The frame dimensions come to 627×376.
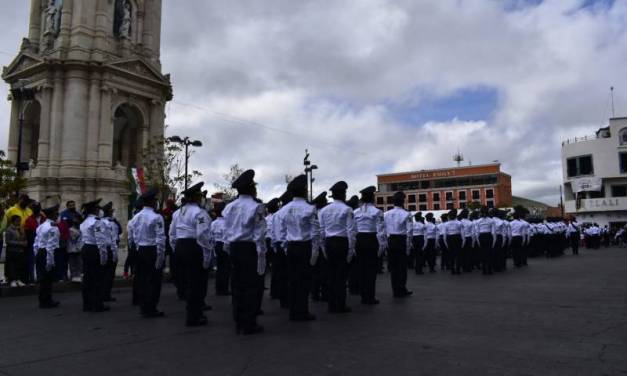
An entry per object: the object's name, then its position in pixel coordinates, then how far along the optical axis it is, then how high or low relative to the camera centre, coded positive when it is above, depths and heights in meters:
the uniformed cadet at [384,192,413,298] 9.80 +0.01
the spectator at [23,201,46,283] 12.22 +0.42
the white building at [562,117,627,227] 60.22 +8.10
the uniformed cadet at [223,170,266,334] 6.48 -0.08
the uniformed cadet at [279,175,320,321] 7.27 -0.07
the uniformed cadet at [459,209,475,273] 16.08 +0.00
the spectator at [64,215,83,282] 13.21 -0.20
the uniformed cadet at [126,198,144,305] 8.66 -0.16
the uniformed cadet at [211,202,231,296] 11.58 -0.64
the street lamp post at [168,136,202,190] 25.88 +5.39
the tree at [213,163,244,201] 43.36 +6.23
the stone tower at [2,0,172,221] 35.56 +11.79
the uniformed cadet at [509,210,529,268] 17.89 +0.08
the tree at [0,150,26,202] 22.28 +2.91
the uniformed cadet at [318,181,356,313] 8.16 +0.03
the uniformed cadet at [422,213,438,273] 17.80 -0.03
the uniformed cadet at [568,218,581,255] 28.58 +0.33
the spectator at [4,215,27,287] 11.70 -0.22
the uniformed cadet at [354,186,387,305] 8.93 +0.01
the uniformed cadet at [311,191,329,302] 9.42 -0.80
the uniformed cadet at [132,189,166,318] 8.12 -0.20
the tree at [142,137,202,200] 27.47 +4.14
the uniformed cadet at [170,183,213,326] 7.20 -0.04
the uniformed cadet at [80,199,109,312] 8.97 -0.36
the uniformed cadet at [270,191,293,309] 8.81 -0.47
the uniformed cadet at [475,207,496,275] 15.00 +0.09
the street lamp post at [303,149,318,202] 28.02 +4.52
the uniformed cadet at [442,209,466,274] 15.84 +0.13
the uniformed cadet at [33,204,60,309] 9.33 -0.27
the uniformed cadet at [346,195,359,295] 11.21 -0.89
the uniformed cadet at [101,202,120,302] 9.37 -0.06
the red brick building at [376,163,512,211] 107.31 +12.52
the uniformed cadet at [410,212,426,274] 16.48 +0.01
